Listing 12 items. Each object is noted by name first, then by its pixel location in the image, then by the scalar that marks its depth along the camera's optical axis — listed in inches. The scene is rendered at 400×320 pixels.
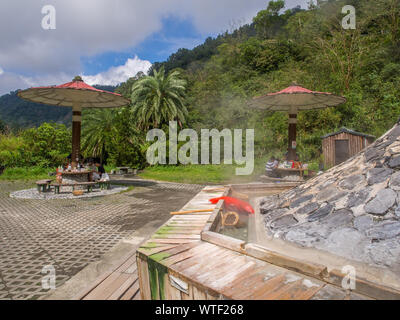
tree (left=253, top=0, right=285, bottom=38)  1440.7
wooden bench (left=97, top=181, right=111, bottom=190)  425.7
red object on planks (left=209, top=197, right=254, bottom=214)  209.0
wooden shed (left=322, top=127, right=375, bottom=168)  465.1
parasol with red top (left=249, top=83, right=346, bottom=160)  347.3
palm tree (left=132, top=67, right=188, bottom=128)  863.1
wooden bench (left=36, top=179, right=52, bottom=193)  379.9
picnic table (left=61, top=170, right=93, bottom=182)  401.5
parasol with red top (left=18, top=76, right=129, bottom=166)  348.5
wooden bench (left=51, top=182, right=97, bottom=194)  376.2
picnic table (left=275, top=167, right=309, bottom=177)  391.2
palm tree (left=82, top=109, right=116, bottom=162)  769.6
